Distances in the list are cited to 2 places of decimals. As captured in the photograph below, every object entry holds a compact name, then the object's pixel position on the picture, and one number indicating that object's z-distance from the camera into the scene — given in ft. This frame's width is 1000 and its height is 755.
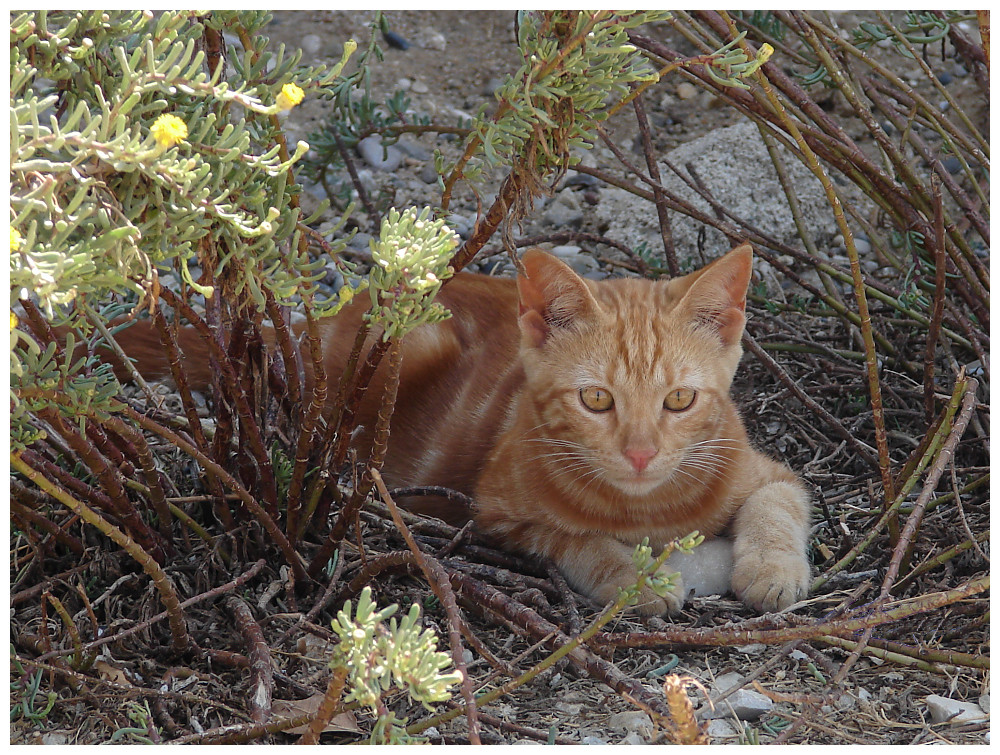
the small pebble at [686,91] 16.49
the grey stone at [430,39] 17.19
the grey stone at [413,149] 14.99
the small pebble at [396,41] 16.79
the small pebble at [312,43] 16.24
